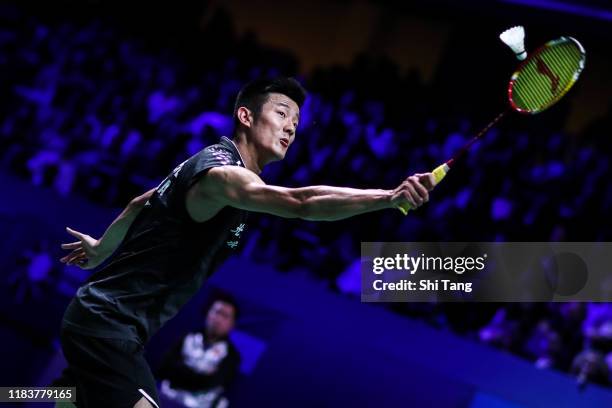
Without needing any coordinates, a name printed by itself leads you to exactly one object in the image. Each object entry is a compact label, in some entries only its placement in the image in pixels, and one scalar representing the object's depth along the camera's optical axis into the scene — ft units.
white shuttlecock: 19.63
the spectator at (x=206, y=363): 32.48
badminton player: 17.08
